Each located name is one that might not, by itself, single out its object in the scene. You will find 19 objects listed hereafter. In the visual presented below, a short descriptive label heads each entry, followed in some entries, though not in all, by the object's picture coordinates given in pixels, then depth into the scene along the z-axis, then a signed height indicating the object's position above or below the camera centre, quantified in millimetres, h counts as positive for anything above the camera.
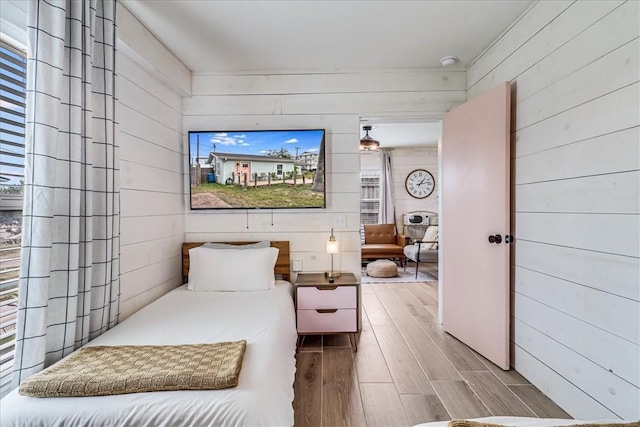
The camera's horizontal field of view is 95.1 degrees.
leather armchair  5625 -553
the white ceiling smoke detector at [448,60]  2580 +1391
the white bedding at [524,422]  830 -605
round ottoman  4977 -917
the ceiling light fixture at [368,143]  4359 +1094
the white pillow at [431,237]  5479 -395
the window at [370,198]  6660 +403
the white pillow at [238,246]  2639 -283
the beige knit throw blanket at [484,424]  765 -546
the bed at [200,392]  1030 -680
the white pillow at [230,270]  2354 -452
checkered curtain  1271 +131
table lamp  2619 -294
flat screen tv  2732 +448
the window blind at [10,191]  1325 +99
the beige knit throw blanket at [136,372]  1091 -636
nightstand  2432 -772
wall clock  6531 +737
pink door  2104 -45
